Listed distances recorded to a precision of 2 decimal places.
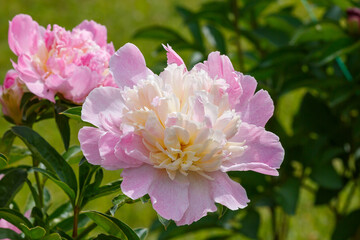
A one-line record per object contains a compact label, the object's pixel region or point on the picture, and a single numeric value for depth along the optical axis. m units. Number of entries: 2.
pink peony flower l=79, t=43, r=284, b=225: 0.99
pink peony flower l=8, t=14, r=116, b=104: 1.10
